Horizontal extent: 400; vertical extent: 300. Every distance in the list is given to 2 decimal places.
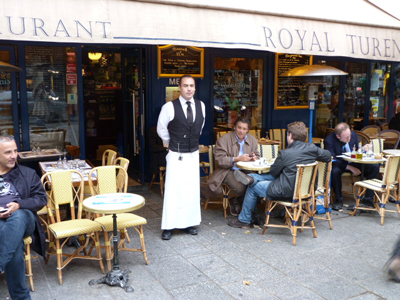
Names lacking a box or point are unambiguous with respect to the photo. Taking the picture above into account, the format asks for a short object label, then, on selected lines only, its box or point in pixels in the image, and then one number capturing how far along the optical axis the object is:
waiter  5.29
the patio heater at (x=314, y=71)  7.44
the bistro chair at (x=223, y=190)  6.32
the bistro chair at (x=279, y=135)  8.91
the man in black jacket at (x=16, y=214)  3.69
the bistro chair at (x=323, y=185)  5.91
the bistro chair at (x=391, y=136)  8.80
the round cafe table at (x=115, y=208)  3.99
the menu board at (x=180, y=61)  7.78
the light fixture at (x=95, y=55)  9.27
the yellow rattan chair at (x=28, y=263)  4.08
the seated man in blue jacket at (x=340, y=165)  6.80
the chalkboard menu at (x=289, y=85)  9.14
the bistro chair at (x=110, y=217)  4.47
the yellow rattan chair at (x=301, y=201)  5.29
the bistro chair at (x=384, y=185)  6.05
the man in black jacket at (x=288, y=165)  5.39
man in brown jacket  6.06
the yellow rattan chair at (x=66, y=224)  4.26
